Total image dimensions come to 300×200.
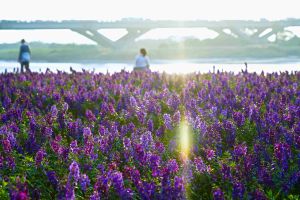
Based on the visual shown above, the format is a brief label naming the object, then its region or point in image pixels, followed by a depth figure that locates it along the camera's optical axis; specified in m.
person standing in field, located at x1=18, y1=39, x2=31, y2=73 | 23.04
